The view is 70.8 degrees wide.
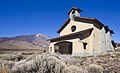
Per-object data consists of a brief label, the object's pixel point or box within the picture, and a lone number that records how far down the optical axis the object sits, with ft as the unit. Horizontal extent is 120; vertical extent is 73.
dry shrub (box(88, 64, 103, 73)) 13.21
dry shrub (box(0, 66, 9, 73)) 8.72
